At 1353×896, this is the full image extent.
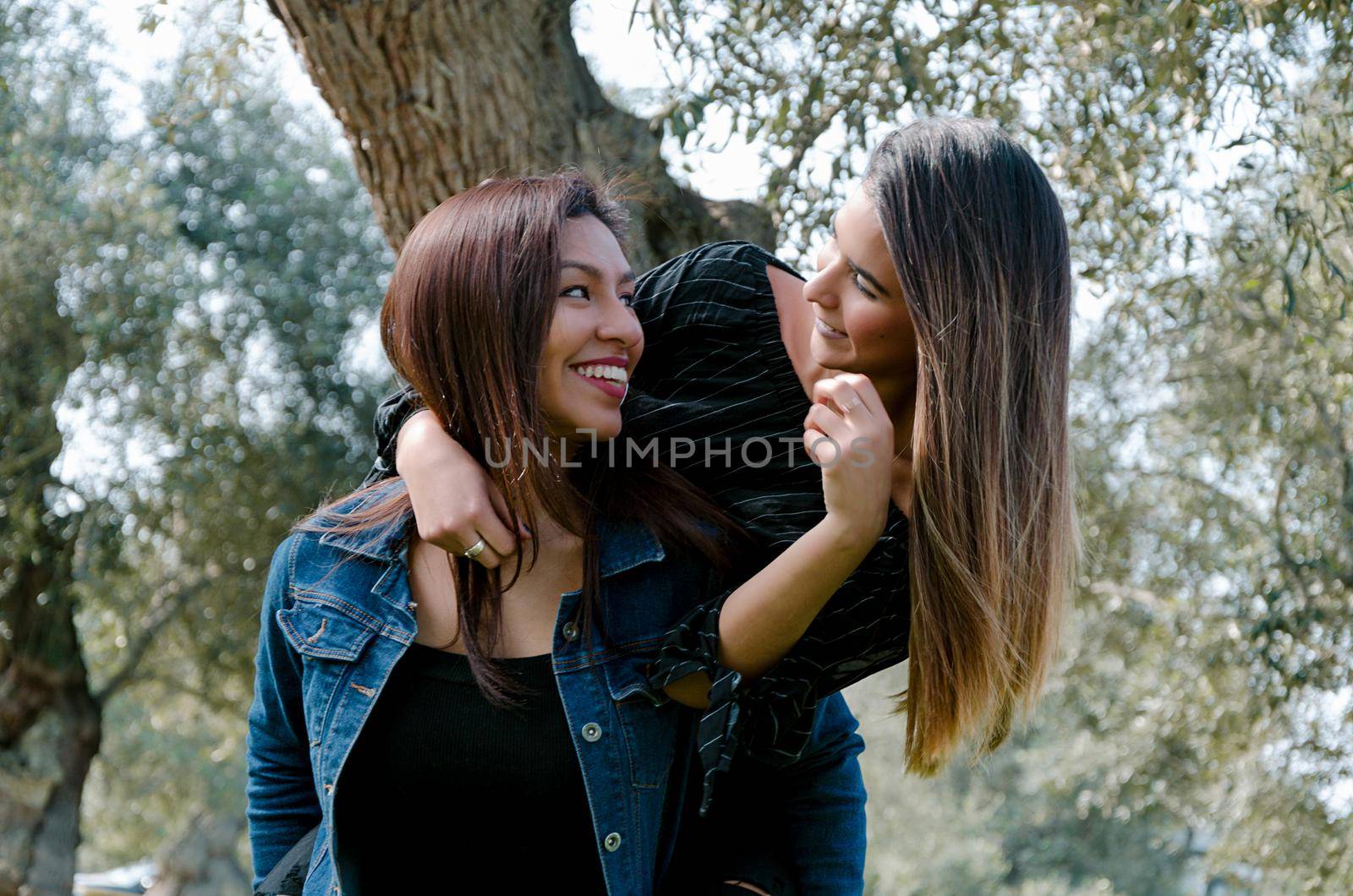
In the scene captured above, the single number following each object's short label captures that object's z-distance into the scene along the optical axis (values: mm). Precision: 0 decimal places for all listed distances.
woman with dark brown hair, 2189
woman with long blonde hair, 2100
